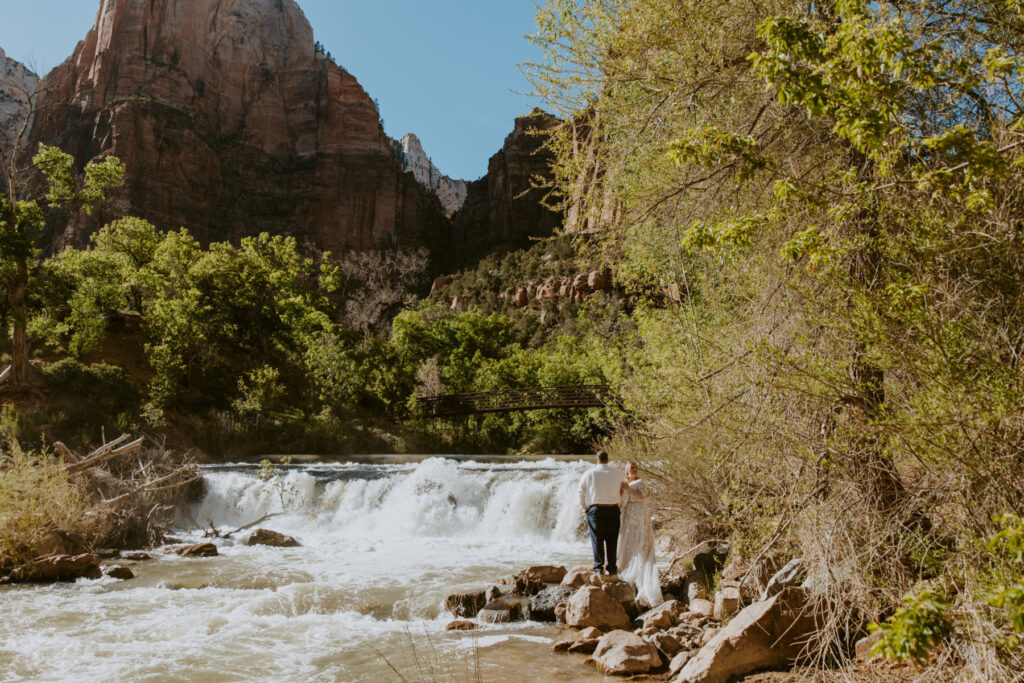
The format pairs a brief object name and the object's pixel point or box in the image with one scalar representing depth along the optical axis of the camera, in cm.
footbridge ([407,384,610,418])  3094
